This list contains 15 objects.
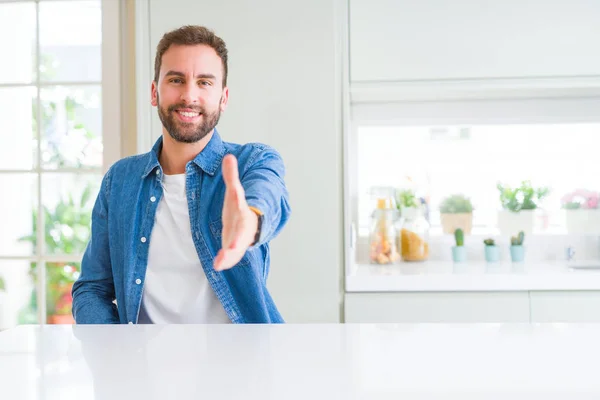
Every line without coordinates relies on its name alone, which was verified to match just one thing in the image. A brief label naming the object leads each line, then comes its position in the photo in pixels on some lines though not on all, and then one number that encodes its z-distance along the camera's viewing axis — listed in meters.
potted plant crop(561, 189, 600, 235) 2.88
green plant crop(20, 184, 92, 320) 2.60
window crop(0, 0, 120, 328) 2.60
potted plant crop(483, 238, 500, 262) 2.71
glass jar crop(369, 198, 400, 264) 2.65
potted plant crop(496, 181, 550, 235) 2.85
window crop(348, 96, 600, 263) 2.87
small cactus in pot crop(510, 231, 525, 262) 2.69
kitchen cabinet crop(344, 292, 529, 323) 2.27
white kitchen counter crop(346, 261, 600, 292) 2.26
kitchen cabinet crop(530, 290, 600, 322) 2.25
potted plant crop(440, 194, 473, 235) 2.92
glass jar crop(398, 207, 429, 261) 2.74
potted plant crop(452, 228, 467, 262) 2.71
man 1.38
